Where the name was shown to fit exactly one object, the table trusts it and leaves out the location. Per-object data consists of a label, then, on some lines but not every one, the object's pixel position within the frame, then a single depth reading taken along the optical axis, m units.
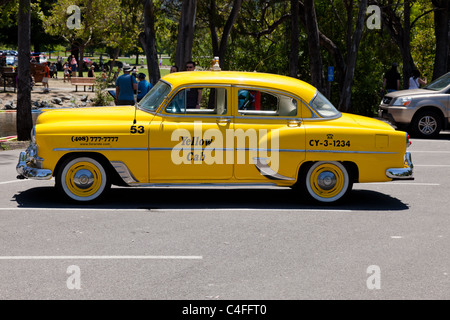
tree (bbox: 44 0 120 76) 48.84
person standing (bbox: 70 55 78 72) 52.41
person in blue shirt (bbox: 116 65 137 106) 16.03
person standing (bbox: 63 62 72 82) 49.66
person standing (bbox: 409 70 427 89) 21.73
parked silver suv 18.14
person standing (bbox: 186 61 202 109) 9.35
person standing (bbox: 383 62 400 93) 22.28
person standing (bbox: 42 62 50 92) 36.34
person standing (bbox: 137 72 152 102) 16.04
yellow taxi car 9.07
